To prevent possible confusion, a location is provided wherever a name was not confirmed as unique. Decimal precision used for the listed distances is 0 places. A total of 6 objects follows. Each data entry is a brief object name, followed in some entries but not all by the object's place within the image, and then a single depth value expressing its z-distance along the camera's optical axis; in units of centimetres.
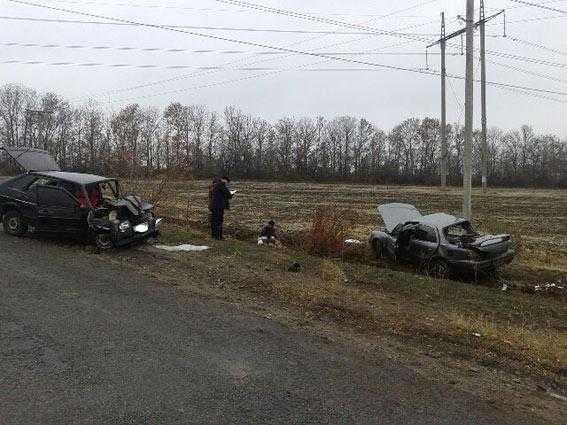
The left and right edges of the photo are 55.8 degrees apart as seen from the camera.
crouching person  1530
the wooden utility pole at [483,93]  3897
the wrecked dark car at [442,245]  1259
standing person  1499
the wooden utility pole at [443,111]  3903
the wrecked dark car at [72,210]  1205
